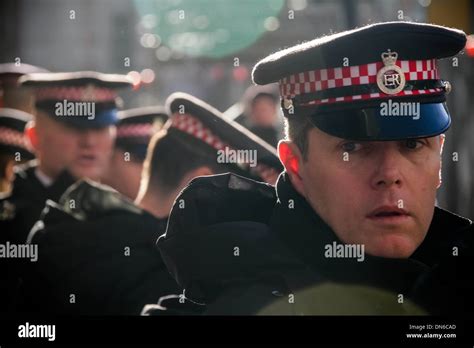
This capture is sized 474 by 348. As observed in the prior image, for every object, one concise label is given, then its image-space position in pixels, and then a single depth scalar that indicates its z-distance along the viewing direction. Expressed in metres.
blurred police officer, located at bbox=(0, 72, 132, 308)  4.18
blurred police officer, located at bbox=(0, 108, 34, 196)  4.89
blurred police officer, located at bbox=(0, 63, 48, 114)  4.19
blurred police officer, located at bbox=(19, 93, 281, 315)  3.24
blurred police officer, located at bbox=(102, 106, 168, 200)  4.62
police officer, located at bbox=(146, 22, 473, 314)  2.39
